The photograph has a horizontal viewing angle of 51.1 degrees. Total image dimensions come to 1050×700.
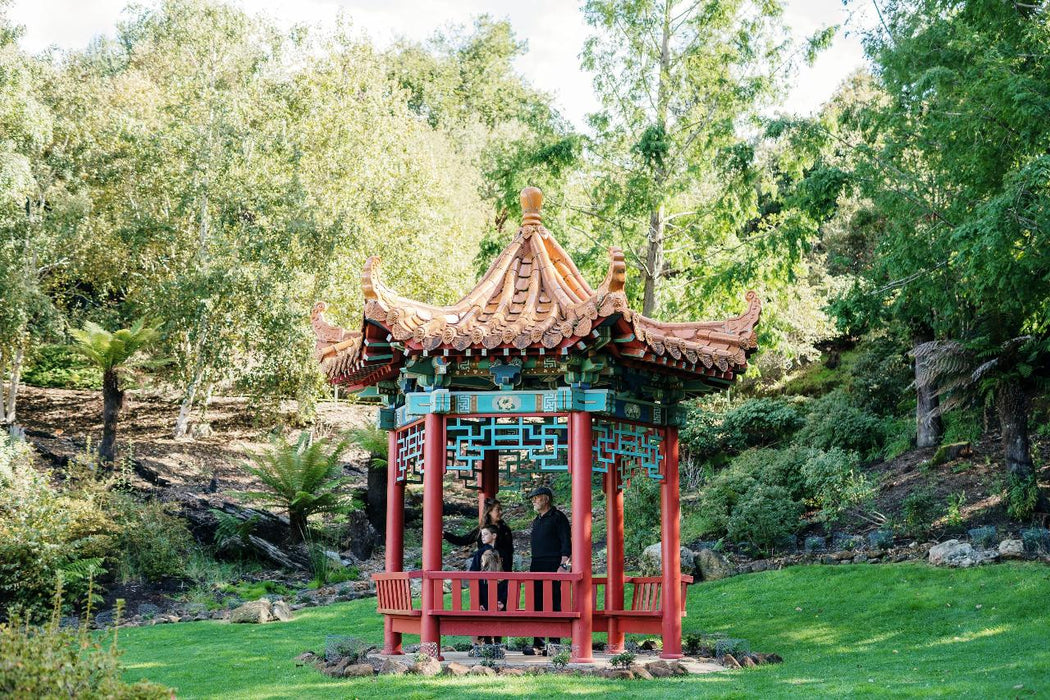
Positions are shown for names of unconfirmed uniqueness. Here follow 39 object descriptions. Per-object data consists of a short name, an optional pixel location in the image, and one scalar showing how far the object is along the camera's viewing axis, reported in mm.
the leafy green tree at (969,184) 13273
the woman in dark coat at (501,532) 12227
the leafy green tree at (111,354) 21203
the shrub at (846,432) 23000
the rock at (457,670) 9978
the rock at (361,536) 22156
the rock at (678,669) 10391
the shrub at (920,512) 16891
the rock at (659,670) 10297
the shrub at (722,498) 19438
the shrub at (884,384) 24312
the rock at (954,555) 15000
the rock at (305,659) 11227
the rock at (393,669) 10062
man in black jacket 11859
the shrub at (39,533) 16328
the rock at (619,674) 9898
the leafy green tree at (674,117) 20016
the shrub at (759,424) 24505
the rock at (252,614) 15516
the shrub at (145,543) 18859
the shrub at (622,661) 10477
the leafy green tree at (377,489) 22562
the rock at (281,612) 15789
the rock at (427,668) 9969
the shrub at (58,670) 6379
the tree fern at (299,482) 21234
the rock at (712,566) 17266
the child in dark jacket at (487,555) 11906
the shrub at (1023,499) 16453
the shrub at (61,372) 31797
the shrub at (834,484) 18312
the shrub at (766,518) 18156
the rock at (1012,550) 14875
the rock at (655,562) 16891
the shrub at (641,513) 19484
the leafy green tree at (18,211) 22828
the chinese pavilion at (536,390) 10453
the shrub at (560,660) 10323
